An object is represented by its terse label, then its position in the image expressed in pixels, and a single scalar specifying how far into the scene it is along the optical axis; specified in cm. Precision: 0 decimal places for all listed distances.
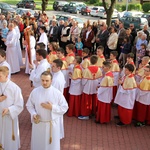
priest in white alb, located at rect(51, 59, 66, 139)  652
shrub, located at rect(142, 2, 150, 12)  4844
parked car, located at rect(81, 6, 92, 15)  4266
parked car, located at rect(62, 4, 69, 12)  4435
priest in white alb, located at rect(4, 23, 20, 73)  1177
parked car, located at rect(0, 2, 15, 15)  3067
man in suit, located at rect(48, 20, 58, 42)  1465
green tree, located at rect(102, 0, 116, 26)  1781
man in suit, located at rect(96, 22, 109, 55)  1353
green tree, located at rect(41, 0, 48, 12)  2464
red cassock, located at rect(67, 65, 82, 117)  799
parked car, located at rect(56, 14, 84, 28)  2221
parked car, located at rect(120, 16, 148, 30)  2463
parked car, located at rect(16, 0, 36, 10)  4381
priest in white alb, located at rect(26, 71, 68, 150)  521
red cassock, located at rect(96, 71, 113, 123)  746
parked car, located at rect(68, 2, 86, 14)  4376
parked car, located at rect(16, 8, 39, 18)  2685
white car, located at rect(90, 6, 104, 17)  4031
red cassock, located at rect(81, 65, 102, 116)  792
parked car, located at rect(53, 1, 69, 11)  4697
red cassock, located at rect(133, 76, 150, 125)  746
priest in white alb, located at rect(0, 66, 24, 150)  537
